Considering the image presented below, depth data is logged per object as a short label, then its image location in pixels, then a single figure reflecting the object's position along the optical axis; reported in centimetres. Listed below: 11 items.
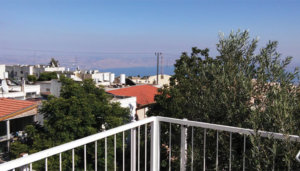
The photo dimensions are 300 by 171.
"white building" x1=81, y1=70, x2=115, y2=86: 4281
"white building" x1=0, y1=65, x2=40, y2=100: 2320
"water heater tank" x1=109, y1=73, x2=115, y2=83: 4157
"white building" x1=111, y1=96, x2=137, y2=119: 1788
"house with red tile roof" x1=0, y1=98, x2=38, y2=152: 1679
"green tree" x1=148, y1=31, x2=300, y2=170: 185
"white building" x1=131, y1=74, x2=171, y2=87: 3948
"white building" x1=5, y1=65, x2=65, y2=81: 5038
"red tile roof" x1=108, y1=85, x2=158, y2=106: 2179
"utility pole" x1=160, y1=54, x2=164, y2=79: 3841
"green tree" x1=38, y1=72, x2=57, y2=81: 4466
